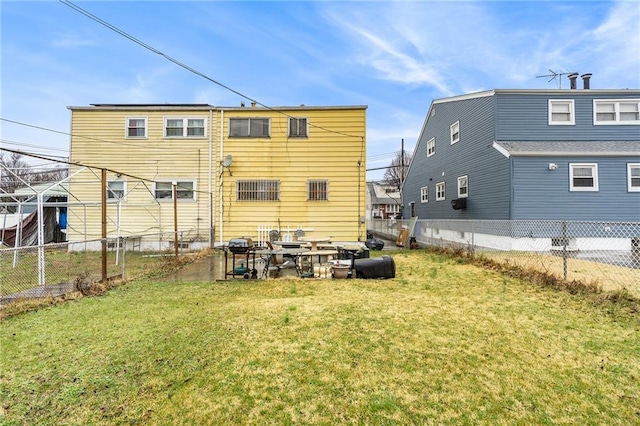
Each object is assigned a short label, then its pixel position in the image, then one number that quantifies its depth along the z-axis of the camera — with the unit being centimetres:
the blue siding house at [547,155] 1259
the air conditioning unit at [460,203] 1598
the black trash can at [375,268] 802
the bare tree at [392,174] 5348
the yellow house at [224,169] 1352
